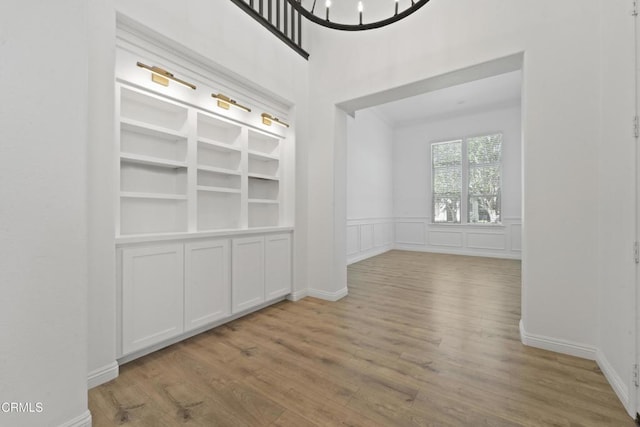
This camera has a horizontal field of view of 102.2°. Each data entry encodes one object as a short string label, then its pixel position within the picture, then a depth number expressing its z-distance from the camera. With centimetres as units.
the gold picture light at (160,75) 203
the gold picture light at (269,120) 304
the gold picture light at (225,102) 254
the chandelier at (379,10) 182
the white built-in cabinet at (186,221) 199
